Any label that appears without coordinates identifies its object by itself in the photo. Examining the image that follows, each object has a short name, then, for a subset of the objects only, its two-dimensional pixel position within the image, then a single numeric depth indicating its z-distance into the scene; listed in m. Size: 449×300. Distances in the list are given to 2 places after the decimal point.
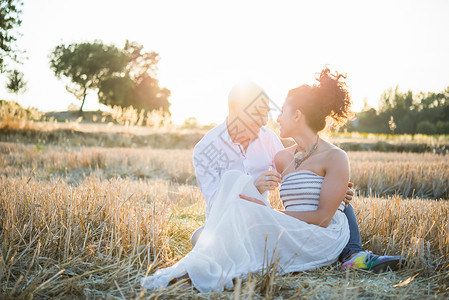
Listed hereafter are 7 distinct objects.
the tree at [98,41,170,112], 37.47
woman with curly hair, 2.12
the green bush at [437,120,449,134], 41.19
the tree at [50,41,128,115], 35.72
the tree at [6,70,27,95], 29.26
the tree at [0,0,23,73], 12.24
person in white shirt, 2.94
